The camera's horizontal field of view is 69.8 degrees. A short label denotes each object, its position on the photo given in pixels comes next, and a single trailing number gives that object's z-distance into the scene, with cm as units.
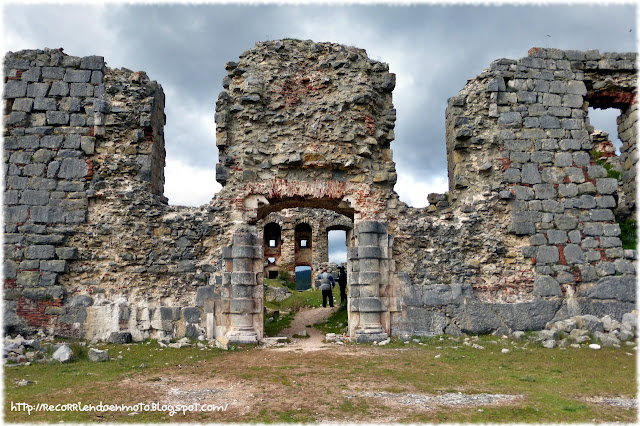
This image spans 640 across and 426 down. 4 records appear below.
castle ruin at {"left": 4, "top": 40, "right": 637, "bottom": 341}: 935
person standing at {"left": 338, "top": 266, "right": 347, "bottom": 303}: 1459
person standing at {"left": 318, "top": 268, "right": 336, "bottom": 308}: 1501
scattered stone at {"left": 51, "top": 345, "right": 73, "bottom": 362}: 728
